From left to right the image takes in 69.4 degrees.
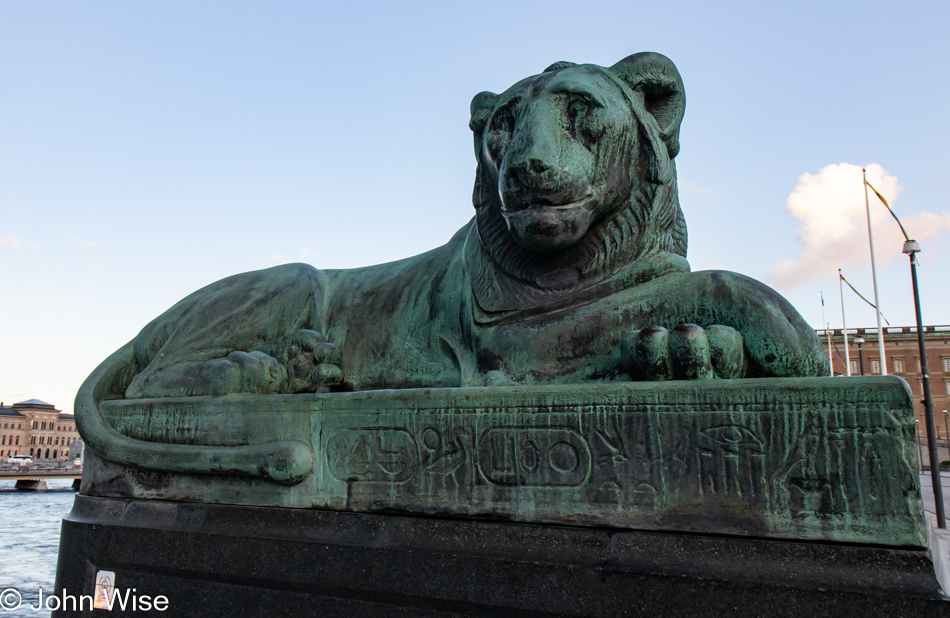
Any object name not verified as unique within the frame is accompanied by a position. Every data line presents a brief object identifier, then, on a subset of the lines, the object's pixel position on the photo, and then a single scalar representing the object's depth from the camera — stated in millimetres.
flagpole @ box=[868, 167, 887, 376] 18395
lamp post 11422
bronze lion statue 2354
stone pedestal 1843
